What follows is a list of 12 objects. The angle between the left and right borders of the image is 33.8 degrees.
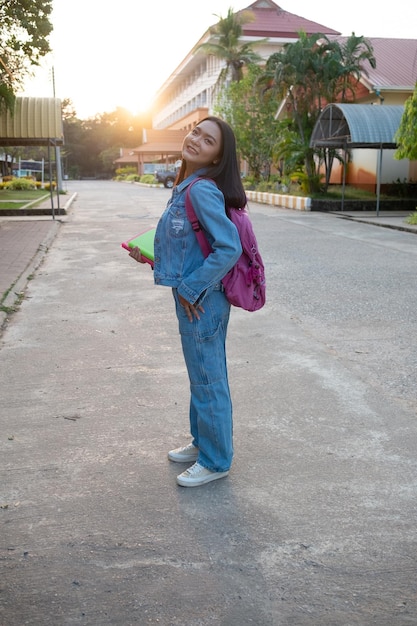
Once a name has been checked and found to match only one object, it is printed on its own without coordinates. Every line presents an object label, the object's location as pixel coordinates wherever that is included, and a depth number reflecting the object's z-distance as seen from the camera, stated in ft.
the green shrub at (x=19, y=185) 119.85
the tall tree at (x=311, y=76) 81.30
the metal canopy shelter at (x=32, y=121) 61.01
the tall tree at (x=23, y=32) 58.18
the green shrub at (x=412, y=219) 58.13
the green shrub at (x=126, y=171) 271.69
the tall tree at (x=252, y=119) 100.99
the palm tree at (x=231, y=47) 136.46
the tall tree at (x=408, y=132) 55.98
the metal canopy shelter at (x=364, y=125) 66.18
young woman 9.30
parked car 149.48
